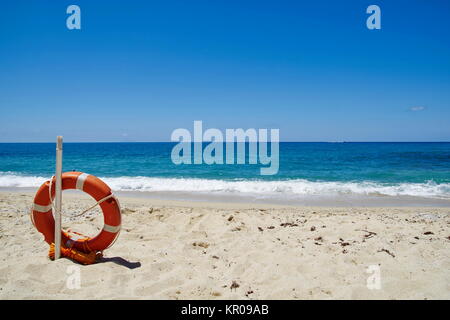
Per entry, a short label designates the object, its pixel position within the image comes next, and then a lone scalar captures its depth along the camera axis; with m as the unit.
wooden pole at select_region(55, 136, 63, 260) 3.47
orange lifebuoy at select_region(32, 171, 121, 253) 3.61
